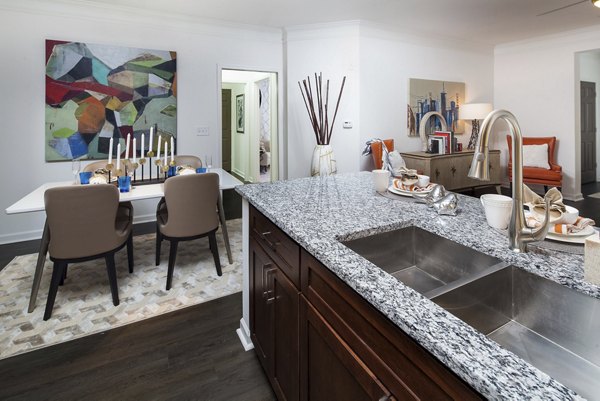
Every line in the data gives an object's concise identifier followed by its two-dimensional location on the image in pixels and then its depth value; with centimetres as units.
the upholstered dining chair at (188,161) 345
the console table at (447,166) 461
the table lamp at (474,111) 498
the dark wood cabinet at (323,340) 63
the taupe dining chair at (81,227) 196
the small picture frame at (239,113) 711
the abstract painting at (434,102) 503
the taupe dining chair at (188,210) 239
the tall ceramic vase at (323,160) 391
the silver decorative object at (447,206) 129
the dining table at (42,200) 206
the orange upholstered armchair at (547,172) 468
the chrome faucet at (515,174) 83
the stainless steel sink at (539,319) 73
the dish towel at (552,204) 102
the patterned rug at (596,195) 532
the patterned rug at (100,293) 196
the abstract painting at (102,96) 351
